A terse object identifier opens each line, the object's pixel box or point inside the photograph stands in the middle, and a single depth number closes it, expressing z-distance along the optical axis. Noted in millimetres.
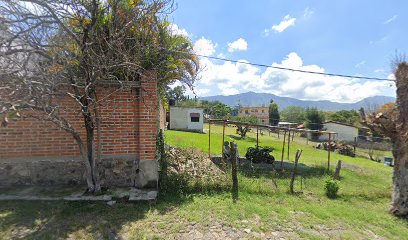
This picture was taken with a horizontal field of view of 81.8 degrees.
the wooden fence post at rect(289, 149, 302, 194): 6577
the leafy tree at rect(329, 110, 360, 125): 60750
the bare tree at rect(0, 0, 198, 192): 3846
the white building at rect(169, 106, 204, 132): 29484
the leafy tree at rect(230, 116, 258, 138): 26922
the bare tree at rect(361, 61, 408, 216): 5977
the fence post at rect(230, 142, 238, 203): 5899
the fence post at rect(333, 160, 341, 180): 8852
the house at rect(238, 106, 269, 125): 79500
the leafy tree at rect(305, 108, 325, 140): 52606
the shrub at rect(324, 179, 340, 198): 6841
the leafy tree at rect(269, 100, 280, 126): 73438
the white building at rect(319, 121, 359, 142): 44594
